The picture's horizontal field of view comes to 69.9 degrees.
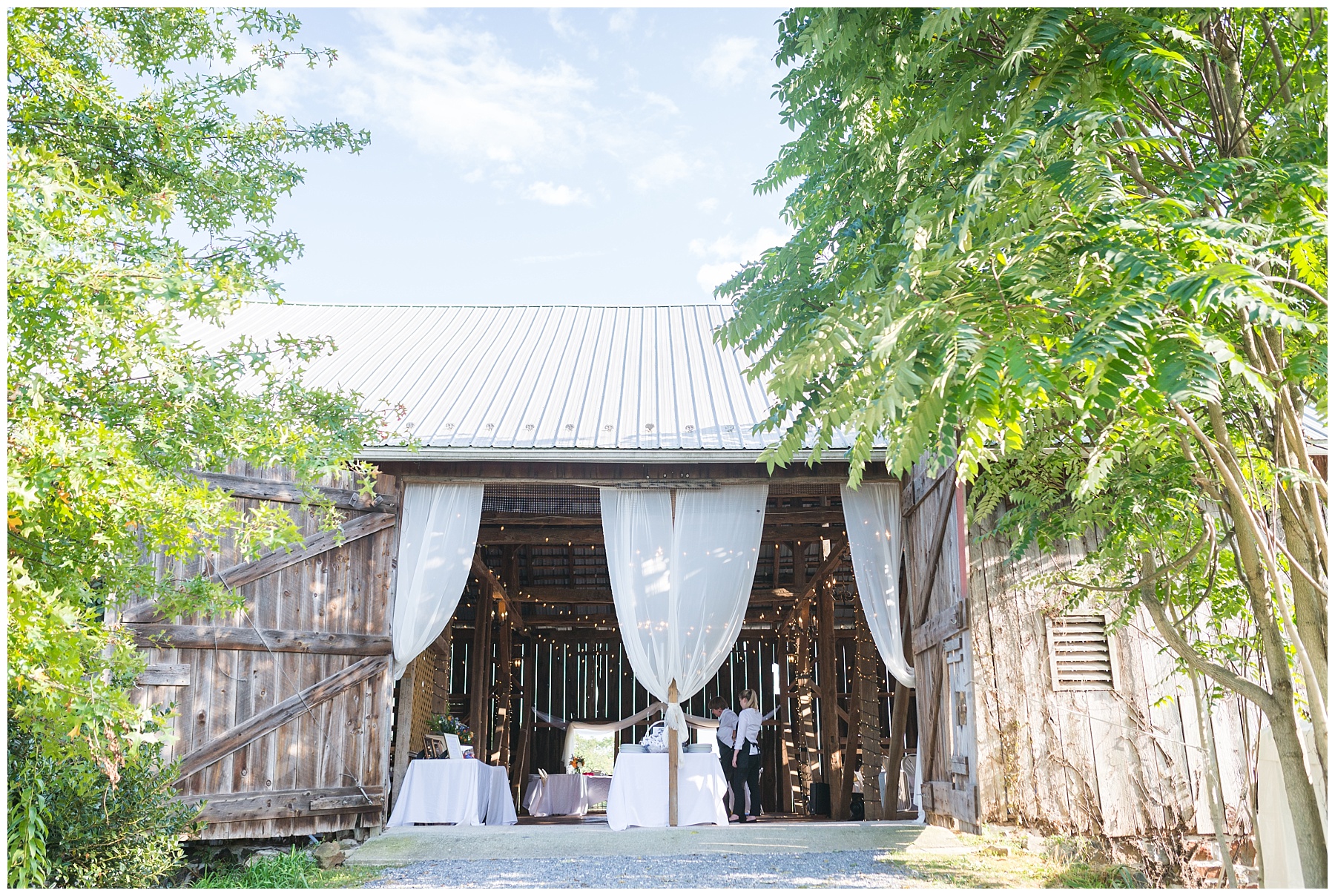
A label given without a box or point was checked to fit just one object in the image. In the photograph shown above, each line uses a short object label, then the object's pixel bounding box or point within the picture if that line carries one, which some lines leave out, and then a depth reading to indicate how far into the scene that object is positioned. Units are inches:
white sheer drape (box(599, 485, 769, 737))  311.4
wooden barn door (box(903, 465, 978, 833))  274.5
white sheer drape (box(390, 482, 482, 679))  310.0
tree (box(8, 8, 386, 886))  135.6
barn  265.3
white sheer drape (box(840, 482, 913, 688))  314.2
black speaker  461.7
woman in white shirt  378.3
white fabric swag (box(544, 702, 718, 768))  430.9
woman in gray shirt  405.7
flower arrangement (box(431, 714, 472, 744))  407.8
